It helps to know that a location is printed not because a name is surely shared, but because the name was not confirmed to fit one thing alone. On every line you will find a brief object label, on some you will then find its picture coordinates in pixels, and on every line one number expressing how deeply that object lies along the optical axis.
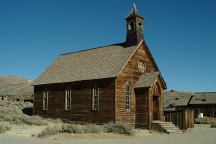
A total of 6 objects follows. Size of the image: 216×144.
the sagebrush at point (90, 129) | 23.68
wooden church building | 31.02
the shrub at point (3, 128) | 25.02
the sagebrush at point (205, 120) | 50.03
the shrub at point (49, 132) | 23.02
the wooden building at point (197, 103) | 60.94
